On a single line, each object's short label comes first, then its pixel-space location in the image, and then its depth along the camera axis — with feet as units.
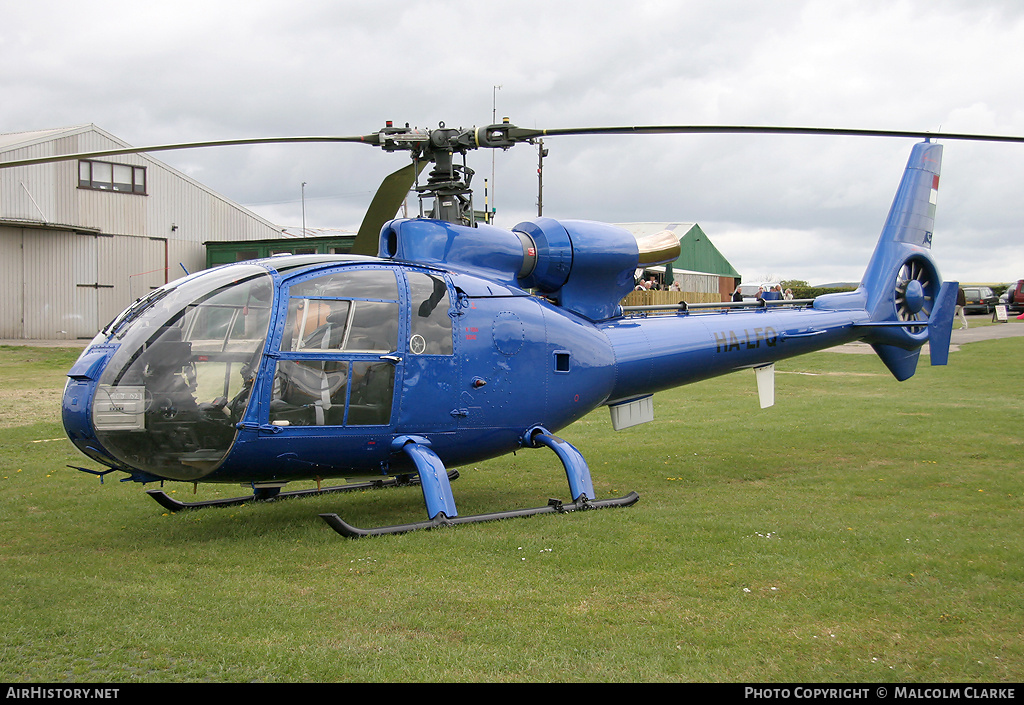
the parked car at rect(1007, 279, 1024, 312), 167.63
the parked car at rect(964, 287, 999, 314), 175.32
